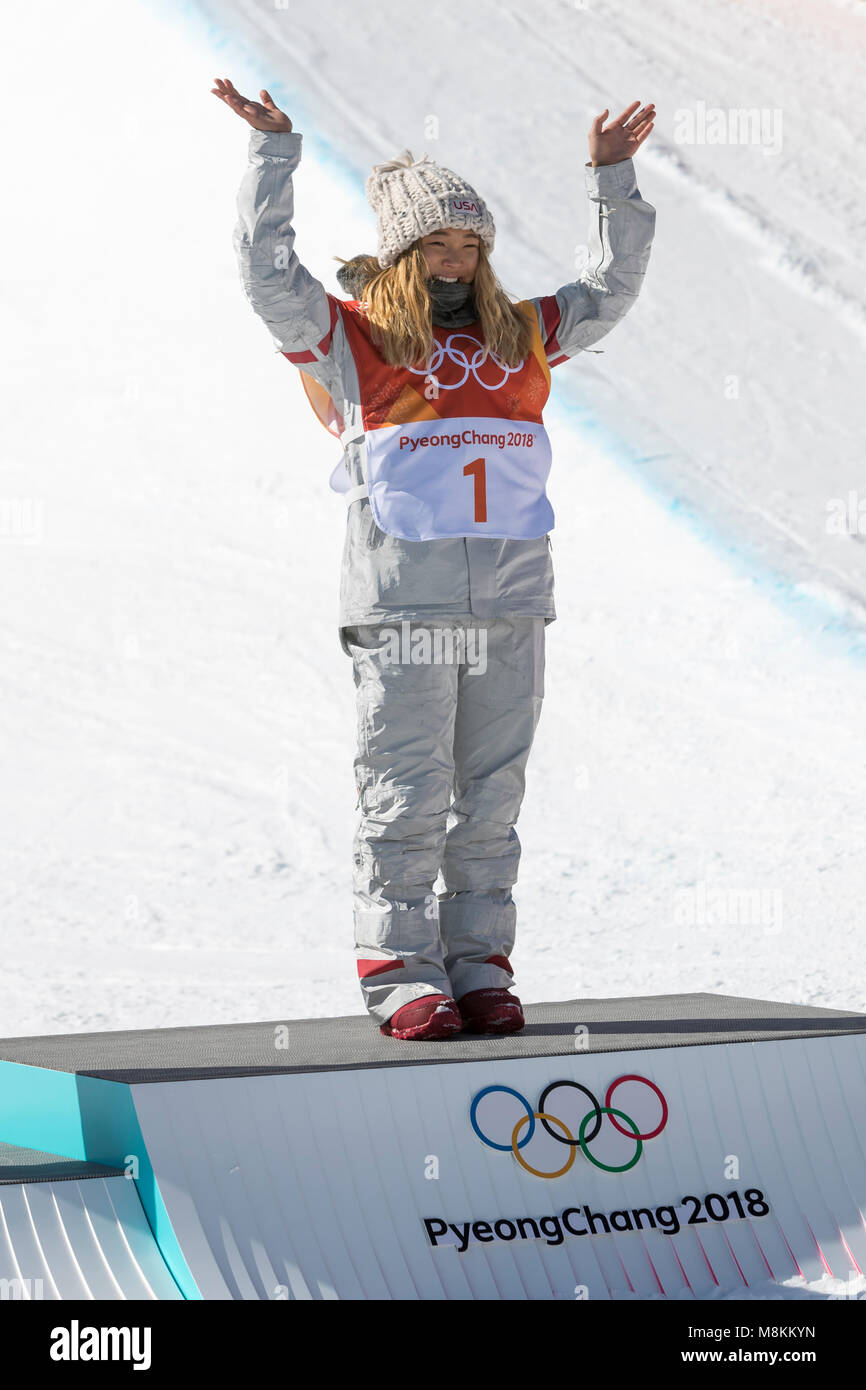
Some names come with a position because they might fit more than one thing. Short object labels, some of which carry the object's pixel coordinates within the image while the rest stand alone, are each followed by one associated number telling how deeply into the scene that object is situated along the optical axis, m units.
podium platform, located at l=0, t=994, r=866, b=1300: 4.76
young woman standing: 5.79
